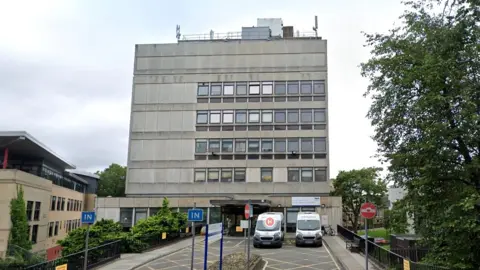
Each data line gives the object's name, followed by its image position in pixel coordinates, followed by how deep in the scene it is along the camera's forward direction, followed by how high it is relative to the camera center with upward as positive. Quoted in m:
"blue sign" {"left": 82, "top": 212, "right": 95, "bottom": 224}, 13.55 -0.39
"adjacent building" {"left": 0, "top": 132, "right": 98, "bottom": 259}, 35.03 +1.33
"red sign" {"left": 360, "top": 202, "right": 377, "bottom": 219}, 13.93 +0.03
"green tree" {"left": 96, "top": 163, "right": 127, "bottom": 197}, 84.38 +4.51
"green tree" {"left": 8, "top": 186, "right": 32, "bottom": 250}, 34.19 -1.60
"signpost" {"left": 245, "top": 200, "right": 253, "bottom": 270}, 17.41 -0.12
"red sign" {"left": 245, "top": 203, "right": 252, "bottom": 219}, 17.41 -0.14
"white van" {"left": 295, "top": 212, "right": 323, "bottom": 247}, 29.55 -1.39
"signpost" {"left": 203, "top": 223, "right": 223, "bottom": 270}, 13.94 -0.83
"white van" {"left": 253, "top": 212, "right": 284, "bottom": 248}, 28.75 -1.51
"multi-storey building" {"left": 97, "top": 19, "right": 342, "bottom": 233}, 46.94 +8.99
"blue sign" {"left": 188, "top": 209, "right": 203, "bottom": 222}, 13.49 -0.22
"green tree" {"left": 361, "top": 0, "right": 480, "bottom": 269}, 14.22 +3.11
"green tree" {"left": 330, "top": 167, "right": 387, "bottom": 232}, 65.06 +3.40
